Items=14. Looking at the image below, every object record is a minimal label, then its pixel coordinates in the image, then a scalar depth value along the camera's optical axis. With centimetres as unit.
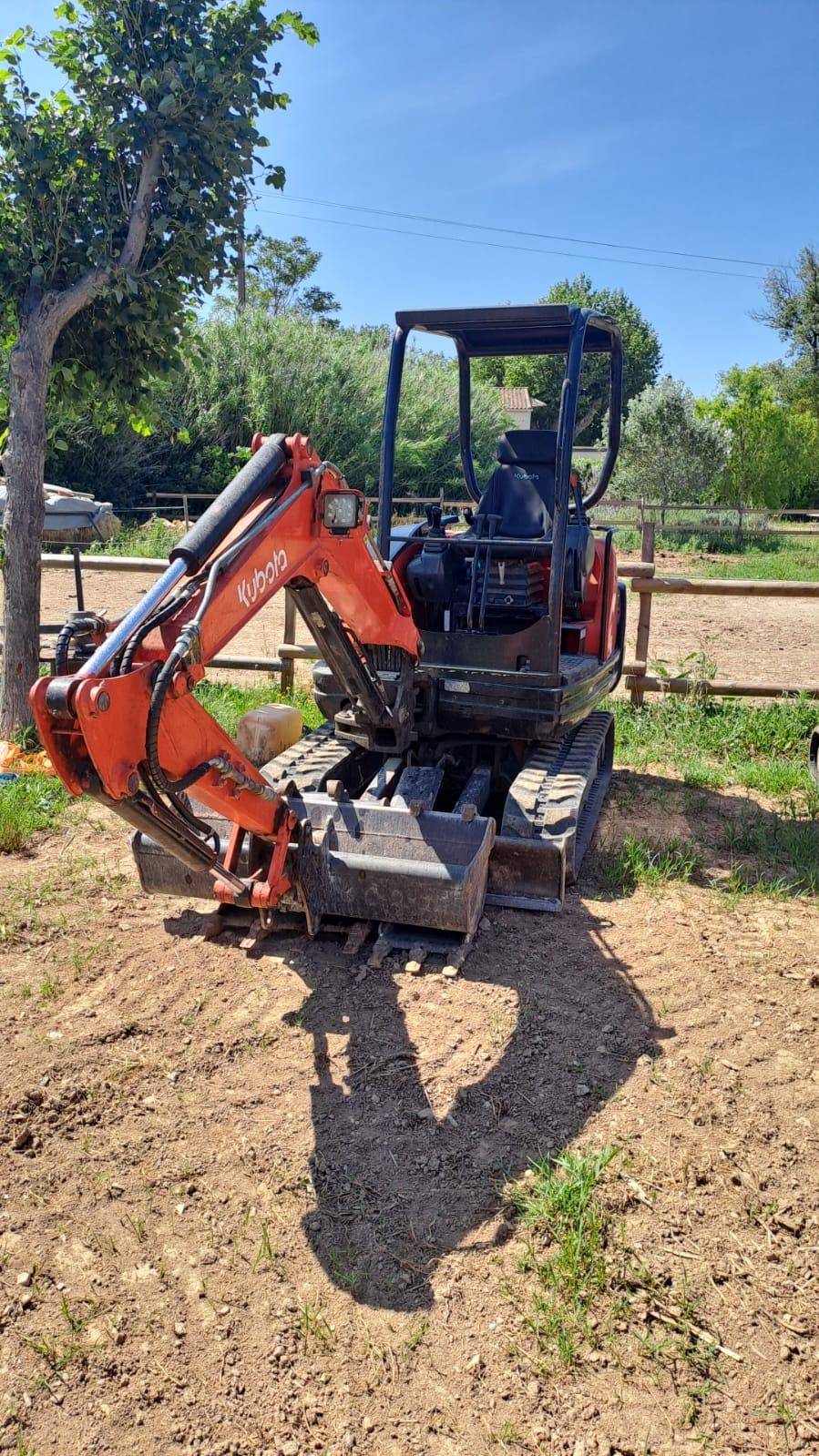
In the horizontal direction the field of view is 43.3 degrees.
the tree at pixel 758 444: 2961
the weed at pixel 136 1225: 279
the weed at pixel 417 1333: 246
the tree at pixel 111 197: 637
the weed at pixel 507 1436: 223
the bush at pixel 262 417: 2319
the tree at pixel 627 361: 5019
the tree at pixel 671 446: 2900
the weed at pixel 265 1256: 269
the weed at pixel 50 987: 398
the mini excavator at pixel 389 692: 305
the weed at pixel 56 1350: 241
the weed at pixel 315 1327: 246
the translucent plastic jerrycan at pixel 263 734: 629
